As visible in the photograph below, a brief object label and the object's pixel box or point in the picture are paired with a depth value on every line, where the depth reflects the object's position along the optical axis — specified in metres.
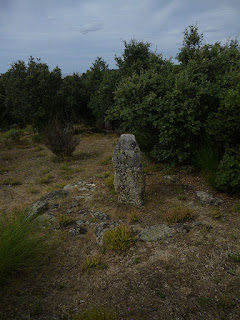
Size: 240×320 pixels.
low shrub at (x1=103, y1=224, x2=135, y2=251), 4.83
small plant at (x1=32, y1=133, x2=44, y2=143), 16.42
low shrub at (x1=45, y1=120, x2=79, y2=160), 11.49
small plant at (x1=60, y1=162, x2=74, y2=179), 9.63
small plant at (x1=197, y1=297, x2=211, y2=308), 3.52
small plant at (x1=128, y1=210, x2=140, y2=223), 5.92
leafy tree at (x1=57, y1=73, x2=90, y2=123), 18.02
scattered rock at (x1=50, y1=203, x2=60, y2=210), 6.82
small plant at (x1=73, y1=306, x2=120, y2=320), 3.12
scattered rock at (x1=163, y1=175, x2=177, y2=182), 8.13
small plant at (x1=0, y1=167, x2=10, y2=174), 10.64
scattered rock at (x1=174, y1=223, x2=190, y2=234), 5.30
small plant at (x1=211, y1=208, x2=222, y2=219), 5.79
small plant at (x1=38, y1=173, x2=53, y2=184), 9.06
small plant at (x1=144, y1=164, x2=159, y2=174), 9.17
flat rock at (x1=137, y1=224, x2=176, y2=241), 5.14
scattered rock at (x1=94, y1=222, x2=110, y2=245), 5.13
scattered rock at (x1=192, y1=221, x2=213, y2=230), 5.40
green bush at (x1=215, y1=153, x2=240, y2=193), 6.30
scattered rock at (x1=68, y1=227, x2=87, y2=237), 5.47
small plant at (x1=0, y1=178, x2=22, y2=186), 9.09
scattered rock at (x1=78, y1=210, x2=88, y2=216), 6.44
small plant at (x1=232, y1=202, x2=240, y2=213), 6.03
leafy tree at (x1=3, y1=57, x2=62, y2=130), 16.50
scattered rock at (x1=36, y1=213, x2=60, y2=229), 5.56
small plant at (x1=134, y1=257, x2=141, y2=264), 4.48
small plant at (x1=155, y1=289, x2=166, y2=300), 3.67
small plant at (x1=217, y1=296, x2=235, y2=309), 3.47
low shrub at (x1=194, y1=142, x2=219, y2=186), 7.30
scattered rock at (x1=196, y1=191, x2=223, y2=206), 6.49
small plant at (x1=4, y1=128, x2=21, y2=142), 16.84
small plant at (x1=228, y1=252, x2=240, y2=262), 4.35
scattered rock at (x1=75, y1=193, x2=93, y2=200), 7.37
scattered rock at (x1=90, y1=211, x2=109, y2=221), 6.16
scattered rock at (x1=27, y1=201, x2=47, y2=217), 6.33
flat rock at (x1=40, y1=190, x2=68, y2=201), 7.49
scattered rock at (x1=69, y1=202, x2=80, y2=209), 6.87
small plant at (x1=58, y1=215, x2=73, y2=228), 5.85
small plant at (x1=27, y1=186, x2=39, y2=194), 8.22
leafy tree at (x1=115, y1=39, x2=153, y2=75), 14.48
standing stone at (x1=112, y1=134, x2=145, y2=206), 6.57
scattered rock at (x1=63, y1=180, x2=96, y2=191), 8.11
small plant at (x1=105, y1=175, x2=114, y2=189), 8.08
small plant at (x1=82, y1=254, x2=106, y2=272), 4.36
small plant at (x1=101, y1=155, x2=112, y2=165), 10.75
